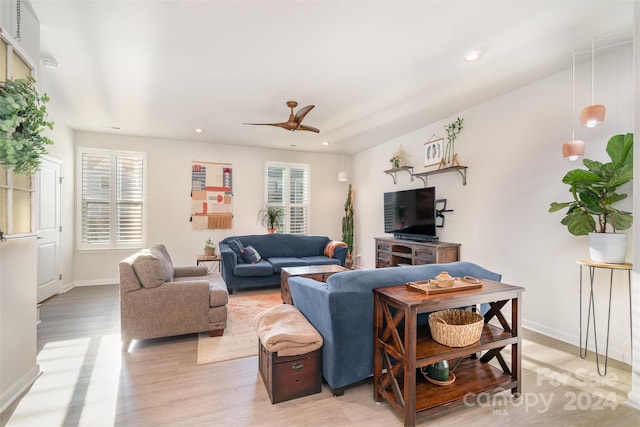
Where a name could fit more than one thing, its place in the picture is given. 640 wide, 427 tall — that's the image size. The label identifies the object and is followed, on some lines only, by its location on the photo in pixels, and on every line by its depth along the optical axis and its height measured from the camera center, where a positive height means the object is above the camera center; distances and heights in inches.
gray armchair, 113.1 -37.7
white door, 168.6 -14.4
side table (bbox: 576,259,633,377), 91.6 -26.2
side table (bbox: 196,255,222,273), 204.8 -34.7
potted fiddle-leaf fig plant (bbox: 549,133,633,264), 94.1 +4.2
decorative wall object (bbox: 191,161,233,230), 235.5 +11.8
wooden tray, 73.6 -19.5
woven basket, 74.5 -30.9
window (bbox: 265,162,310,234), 261.1 +16.4
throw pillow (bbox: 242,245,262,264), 200.4 -31.1
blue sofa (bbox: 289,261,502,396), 78.2 -29.7
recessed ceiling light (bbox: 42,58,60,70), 110.4 +55.6
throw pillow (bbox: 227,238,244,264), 203.5 -26.0
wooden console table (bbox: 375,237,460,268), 166.1 -25.2
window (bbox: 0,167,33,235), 77.7 +1.5
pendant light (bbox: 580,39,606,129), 94.3 +32.0
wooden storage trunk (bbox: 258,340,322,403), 79.5 -45.8
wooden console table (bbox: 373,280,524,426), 68.0 -35.2
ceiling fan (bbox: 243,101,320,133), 141.6 +44.7
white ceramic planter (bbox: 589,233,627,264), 94.2 -11.0
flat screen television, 179.3 -1.5
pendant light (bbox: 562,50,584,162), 103.1 +22.6
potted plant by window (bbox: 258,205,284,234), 247.3 -6.2
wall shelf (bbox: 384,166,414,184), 205.2 +30.0
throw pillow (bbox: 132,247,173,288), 114.5 -23.8
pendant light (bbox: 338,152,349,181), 246.3 +29.4
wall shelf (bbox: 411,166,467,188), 163.4 +24.3
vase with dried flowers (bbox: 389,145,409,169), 211.6 +38.0
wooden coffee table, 154.7 -33.6
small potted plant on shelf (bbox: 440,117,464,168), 168.9 +40.6
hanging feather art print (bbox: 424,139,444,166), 181.5 +38.8
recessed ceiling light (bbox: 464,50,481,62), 105.2 +57.4
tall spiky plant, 268.5 -12.0
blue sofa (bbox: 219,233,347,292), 188.1 -35.1
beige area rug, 108.7 -53.4
